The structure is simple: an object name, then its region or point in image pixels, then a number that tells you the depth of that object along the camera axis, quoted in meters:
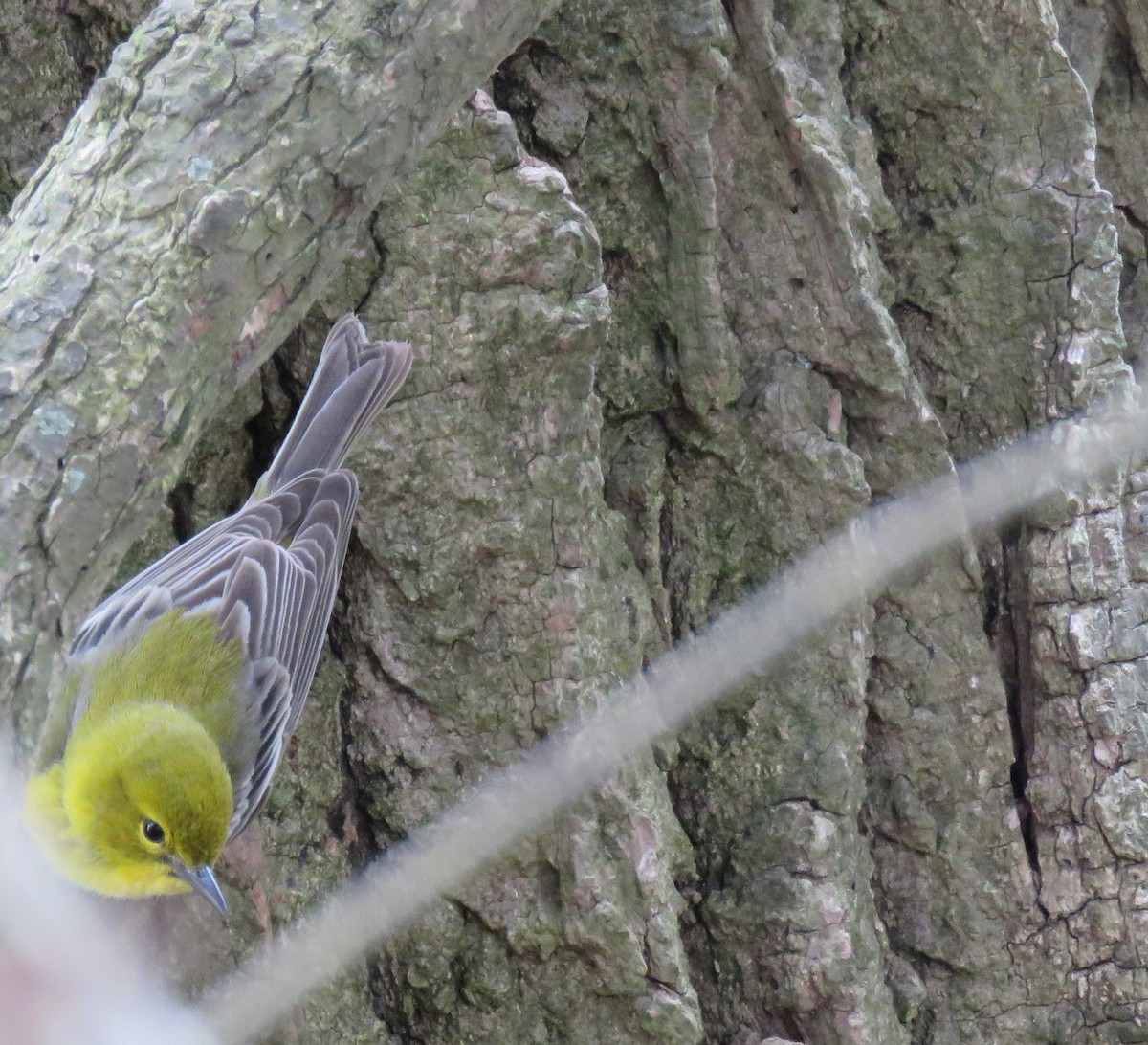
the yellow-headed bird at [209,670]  3.99
